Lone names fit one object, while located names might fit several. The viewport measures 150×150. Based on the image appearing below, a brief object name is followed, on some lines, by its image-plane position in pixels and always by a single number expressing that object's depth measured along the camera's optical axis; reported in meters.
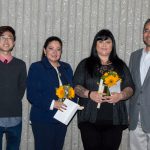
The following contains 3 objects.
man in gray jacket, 3.92
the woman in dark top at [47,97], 3.96
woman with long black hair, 3.76
